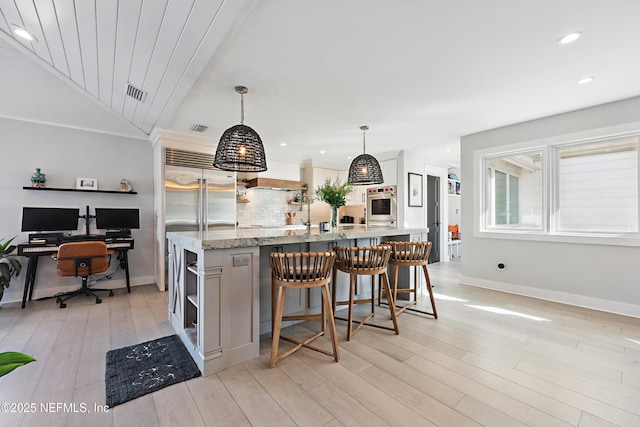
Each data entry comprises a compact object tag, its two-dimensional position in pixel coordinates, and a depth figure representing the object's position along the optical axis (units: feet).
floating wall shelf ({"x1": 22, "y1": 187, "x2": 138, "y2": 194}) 12.51
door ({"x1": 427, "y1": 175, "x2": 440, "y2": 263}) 22.26
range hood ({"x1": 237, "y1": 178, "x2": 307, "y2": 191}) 18.71
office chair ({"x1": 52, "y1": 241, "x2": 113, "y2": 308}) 11.18
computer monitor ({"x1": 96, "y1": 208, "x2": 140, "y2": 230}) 13.69
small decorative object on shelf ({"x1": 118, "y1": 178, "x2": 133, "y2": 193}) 14.51
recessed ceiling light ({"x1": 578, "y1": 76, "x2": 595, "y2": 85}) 9.15
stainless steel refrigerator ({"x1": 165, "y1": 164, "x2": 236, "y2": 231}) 14.35
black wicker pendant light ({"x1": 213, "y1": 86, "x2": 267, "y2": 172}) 8.79
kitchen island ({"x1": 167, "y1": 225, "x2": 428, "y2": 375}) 6.64
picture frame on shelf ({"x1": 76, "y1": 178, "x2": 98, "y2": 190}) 13.67
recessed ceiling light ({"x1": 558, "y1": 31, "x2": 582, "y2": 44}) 6.95
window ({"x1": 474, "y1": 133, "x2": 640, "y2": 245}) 11.16
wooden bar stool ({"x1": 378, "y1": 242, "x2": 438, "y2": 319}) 10.10
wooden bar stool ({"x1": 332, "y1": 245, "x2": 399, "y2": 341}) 8.43
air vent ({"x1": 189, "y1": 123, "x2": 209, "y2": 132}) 13.74
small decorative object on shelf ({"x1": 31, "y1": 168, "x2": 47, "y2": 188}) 12.57
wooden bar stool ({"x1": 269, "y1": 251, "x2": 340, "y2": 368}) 6.98
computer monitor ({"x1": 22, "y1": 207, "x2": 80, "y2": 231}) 12.20
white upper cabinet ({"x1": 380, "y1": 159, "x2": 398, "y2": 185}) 19.74
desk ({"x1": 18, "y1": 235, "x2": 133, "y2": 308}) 11.60
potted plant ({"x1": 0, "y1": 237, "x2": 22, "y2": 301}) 10.77
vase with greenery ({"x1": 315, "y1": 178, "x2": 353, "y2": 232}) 10.84
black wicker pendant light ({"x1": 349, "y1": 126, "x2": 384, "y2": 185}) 12.59
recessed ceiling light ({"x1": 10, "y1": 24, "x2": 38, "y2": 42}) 8.08
